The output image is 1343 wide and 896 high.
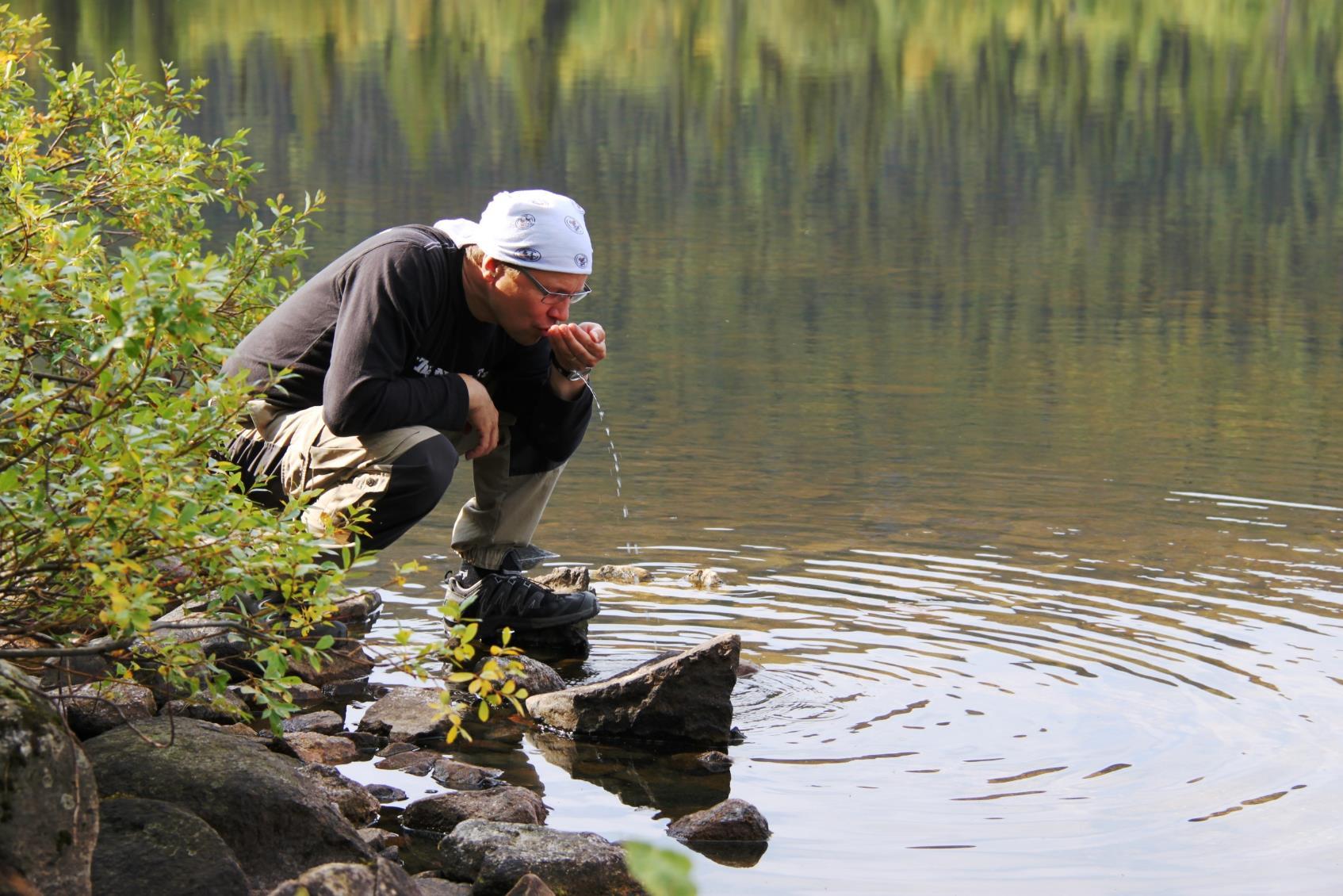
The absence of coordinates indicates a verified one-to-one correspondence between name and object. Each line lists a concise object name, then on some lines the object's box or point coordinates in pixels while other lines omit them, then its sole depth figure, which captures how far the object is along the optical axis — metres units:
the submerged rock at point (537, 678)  11.92
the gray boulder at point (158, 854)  7.83
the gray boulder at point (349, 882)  7.12
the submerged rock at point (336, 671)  12.15
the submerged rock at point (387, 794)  10.05
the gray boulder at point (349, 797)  9.72
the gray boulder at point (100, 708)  9.62
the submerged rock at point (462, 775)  10.35
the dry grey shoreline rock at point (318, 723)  11.06
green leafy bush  7.29
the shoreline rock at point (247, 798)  8.55
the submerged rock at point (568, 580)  14.14
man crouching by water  11.64
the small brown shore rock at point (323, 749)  10.59
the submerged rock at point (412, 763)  10.54
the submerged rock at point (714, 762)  10.80
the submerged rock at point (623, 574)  14.98
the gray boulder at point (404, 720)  11.14
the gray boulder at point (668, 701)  11.20
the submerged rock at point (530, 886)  8.35
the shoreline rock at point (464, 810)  9.62
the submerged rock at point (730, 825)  9.72
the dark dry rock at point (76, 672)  8.98
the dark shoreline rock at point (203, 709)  10.32
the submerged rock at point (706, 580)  14.77
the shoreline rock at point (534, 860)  8.80
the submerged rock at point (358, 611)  13.28
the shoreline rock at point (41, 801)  7.11
